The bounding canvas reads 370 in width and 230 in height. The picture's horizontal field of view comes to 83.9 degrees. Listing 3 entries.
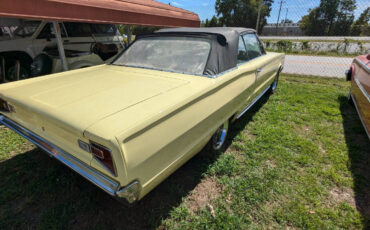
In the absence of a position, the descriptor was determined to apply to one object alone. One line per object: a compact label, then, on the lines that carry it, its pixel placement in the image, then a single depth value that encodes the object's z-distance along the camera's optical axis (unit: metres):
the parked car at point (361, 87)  2.81
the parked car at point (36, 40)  4.35
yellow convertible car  1.31
